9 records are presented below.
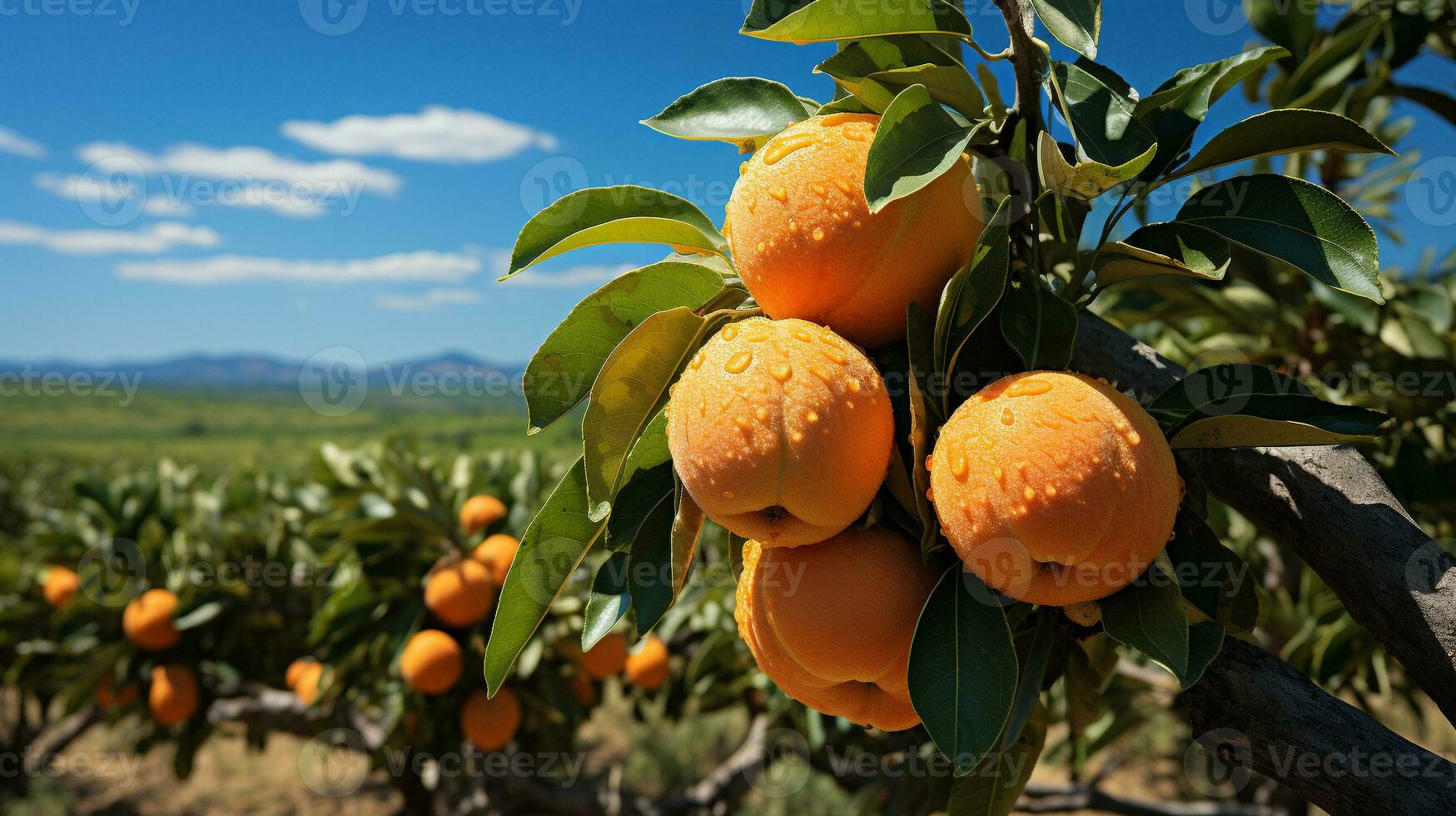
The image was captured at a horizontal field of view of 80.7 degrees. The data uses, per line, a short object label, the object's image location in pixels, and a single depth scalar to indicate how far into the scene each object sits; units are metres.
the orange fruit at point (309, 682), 3.02
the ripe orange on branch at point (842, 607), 0.78
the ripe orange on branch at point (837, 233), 0.77
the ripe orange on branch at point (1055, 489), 0.68
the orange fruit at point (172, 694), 3.22
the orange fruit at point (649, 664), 2.90
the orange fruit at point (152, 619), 3.14
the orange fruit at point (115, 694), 3.35
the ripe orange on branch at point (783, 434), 0.70
